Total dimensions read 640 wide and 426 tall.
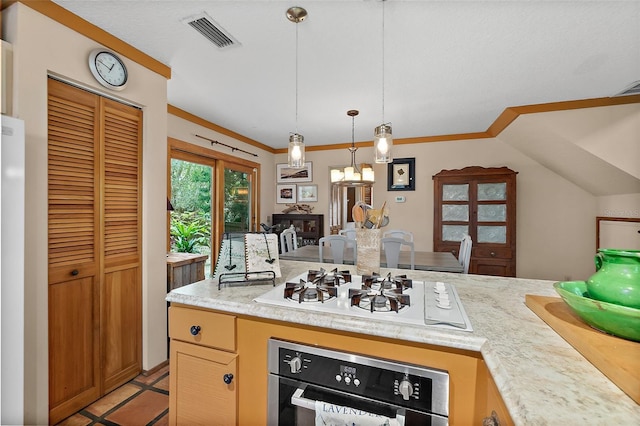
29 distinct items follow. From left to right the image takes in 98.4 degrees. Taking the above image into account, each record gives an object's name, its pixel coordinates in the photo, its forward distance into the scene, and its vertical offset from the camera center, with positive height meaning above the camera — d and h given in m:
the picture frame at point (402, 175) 4.38 +0.62
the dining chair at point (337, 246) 2.86 -0.35
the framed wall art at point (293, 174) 4.98 +0.71
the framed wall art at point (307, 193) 4.94 +0.35
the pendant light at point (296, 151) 2.13 +0.48
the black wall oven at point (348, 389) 0.81 -0.56
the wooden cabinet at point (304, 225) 4.83 -0.22
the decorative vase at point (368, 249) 1.39 -0.19
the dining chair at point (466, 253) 2.63 -0.38
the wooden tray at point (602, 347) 0.55 -0.32
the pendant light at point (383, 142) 2.08 +0.54
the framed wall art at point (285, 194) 5.07 +0.34
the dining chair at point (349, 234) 3.62 -0.28
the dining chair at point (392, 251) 2.62 -0.36
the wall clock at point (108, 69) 1.71 +0.92
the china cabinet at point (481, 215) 3.78 -0.02
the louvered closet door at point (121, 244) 1.84 -0.23
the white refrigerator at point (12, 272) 1.16 -0.26
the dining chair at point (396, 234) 3.72 -0.29
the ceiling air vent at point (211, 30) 1.65 +1.15
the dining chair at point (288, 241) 3.67 -0.39
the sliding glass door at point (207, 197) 3.25 +0.21
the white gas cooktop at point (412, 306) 0.87 -0.34
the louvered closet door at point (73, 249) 1.56 -0.23
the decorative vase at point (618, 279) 0.68 -0.17
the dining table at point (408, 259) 2.52 -0.48
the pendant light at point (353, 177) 3.37 +0.45
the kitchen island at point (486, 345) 0.52 -0.36
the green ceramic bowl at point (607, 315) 0.64 -0.25
